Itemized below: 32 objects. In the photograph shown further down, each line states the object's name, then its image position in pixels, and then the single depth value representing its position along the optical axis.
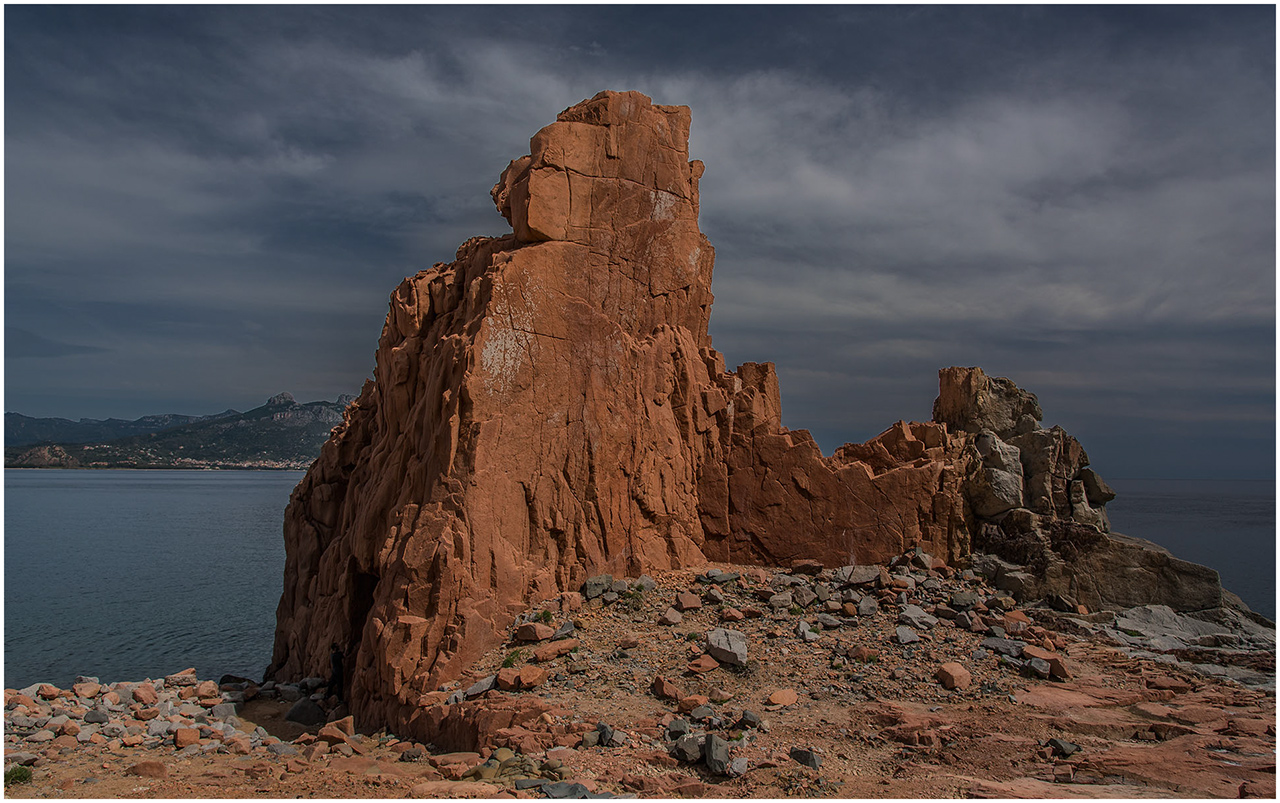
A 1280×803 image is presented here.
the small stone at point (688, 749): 12.48
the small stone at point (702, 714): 13.68
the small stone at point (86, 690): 18.50
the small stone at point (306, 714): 18.47
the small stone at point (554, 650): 15.73
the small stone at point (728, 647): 15.45
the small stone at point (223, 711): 18.44
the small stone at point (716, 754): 12.09
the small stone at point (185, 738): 15.45
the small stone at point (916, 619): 17.23
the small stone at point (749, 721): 13.43
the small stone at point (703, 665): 15.26
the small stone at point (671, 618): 17.02
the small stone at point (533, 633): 16.25
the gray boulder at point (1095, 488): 22.35
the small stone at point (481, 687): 14.96
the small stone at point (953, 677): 15.12
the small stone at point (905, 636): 16.52
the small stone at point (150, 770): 13.41
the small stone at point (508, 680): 15.00
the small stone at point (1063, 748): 12.66
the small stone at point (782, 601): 17.70
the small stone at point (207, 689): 19.91
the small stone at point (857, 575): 18.73
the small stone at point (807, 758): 12.22
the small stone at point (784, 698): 14.41
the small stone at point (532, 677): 14.96
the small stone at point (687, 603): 17.56
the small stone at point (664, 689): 14.52
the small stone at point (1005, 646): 16.53
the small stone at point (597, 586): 17.67
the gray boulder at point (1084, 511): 21.62
